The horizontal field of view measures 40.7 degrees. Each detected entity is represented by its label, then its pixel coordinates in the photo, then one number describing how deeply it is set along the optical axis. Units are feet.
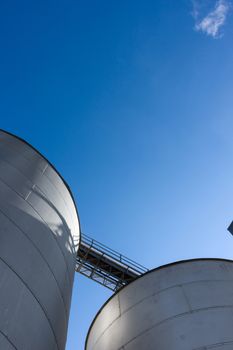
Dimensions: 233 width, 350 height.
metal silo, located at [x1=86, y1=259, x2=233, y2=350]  21.33
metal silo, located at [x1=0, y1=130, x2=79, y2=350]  16.11
